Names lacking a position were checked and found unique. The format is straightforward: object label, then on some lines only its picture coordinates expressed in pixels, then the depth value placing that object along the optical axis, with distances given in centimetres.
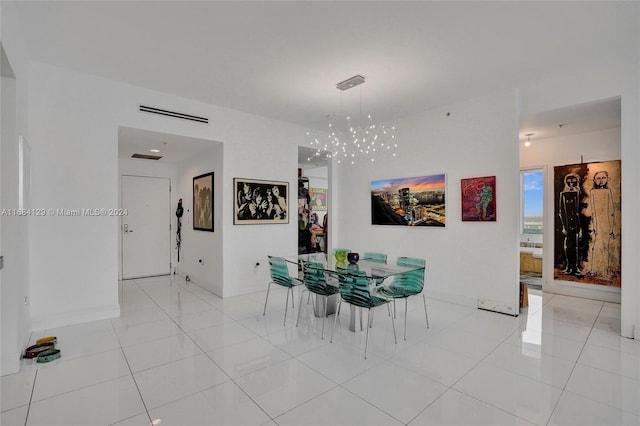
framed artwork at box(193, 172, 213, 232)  522
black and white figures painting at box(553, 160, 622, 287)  469
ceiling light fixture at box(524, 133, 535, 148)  495
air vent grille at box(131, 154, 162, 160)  587
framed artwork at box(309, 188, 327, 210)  919
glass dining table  307
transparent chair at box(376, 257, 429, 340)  339
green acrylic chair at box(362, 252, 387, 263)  406
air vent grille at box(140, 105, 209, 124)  410
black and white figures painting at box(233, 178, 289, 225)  498
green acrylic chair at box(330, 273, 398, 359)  296
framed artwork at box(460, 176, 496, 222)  422
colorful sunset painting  478
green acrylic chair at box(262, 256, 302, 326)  374
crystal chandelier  538
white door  609
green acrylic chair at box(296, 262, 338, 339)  341
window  698
